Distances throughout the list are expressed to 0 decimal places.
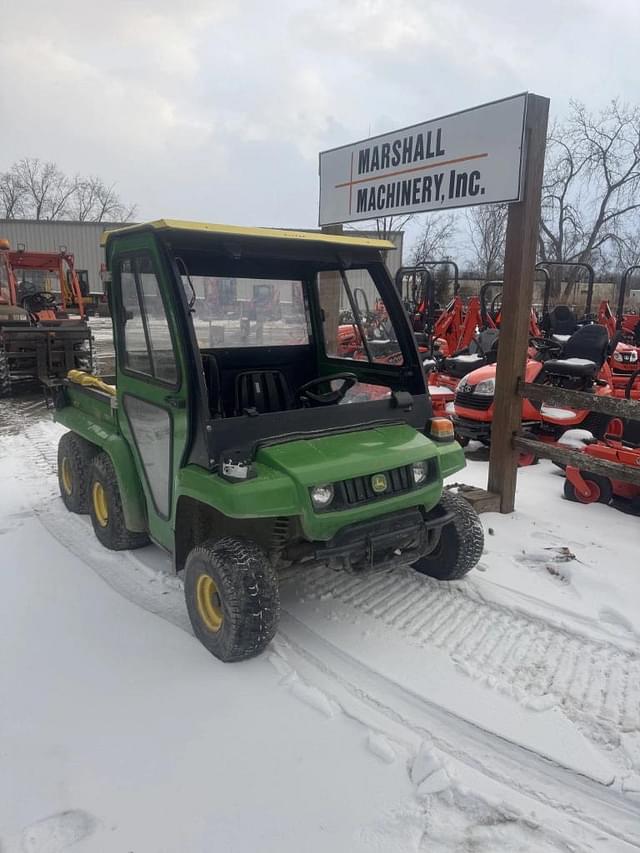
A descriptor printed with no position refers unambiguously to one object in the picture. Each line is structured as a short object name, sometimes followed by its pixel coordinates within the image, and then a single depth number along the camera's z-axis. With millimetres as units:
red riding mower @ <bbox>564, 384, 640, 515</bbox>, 4828
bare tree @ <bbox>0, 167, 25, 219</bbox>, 47875
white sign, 4199
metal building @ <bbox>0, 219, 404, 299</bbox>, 34312
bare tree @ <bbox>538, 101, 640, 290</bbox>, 22797
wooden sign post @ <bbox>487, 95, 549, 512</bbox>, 4156
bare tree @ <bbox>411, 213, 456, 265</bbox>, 23047
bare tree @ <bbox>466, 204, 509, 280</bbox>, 23703
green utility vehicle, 2832
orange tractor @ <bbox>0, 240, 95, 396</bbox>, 10070
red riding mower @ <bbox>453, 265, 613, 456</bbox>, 6406
